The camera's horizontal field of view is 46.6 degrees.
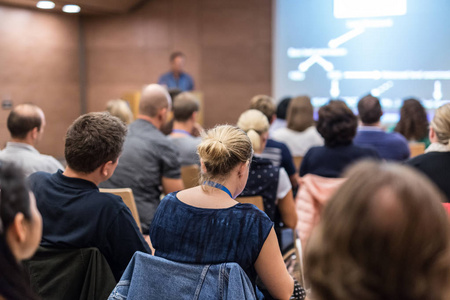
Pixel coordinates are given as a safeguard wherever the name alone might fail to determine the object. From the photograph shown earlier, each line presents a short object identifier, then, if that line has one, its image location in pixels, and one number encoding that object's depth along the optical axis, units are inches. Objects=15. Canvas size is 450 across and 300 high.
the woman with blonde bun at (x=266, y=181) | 120.4
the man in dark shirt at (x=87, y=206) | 77.9
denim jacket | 64.4
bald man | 132.5
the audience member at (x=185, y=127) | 167.0
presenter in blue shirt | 338.6
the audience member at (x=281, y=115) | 230.0
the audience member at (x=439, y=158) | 107.2
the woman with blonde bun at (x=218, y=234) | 68.9
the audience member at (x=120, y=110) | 186.6
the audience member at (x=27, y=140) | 119.7
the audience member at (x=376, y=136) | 174.6
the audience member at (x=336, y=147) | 139.6
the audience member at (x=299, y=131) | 195.6
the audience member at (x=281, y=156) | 150.4
